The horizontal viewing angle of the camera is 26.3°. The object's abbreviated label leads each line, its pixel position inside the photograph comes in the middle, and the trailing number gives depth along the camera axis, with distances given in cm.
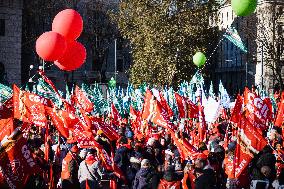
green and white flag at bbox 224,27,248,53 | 2714
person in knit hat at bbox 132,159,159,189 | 1109
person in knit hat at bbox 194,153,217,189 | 974
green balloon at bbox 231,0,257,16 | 1552
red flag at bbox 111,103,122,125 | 2152
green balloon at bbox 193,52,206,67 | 2785
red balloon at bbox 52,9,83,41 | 1407
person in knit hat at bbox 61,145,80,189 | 1184
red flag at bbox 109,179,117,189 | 1329
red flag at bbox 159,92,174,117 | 1923
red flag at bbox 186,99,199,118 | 1930
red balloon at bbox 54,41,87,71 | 1440
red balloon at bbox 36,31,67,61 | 1356
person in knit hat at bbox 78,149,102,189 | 1205
